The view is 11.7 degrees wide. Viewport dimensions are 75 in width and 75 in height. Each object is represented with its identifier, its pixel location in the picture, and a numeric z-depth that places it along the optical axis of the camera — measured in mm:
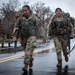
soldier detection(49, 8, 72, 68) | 11648
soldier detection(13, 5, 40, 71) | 9979
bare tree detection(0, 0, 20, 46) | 47762
